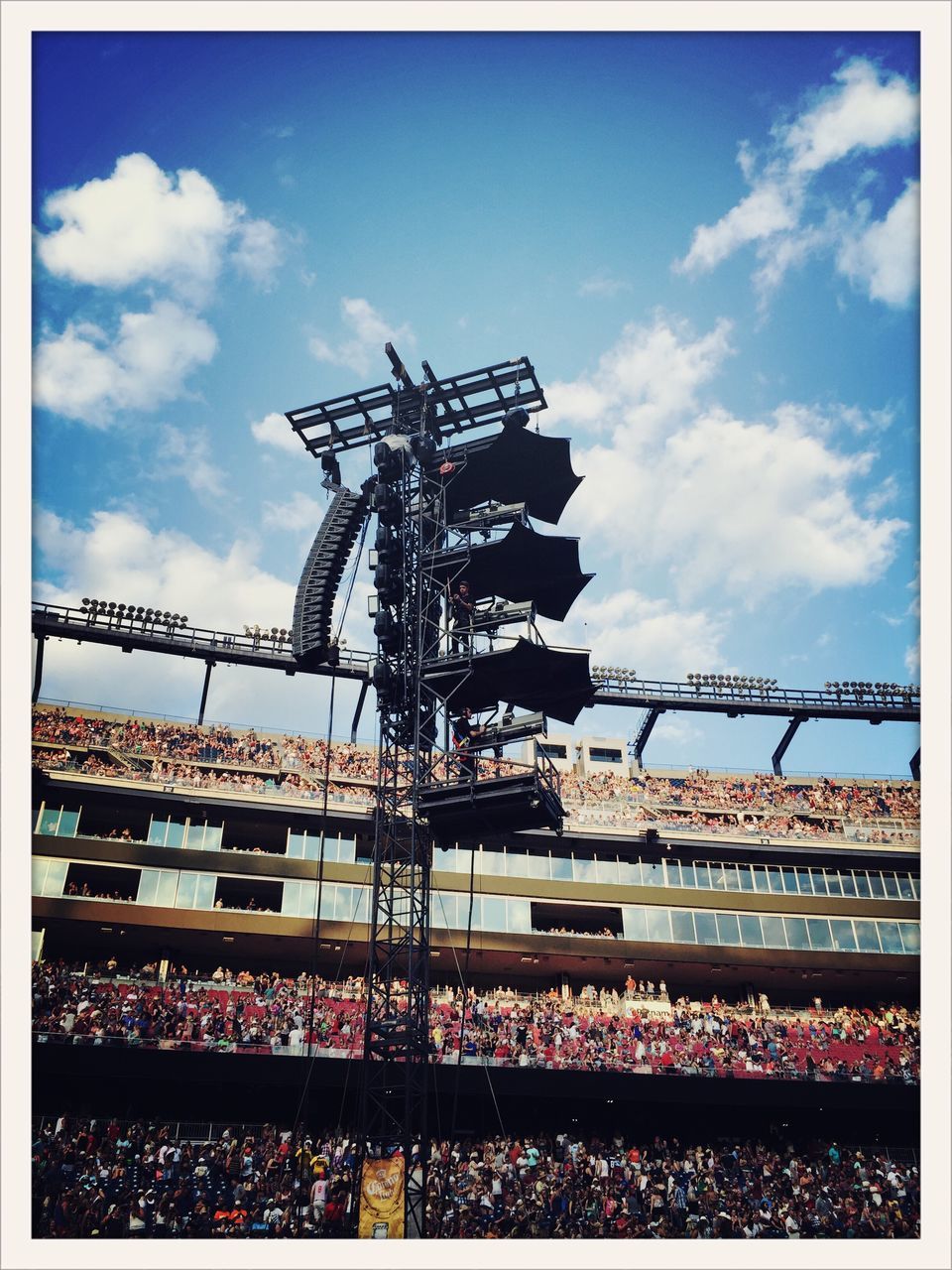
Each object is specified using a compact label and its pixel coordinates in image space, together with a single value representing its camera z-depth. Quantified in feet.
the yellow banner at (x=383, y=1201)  67.41
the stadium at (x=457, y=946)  74.08
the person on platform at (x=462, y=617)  77.41
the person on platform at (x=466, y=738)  75.72
